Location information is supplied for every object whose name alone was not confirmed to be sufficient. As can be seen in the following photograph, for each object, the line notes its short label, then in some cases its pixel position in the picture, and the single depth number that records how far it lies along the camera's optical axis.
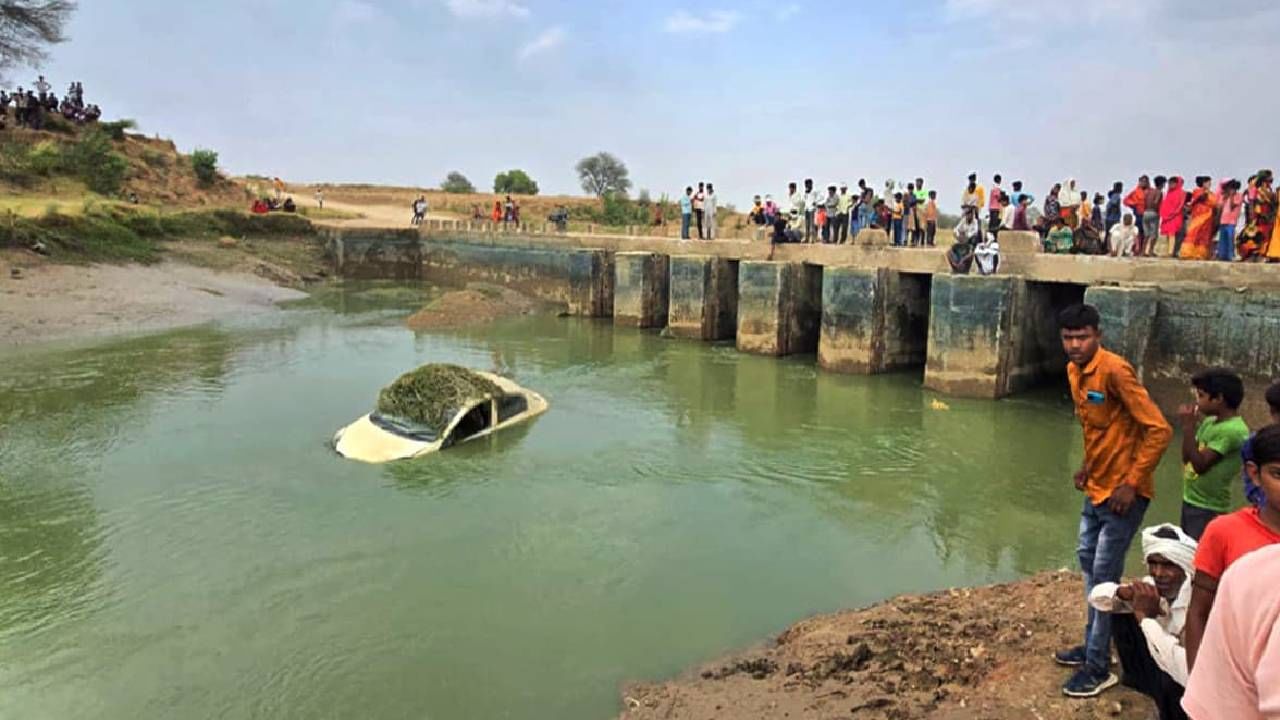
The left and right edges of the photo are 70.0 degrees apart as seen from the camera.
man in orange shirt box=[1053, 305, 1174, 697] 4.52
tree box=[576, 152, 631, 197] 68.06
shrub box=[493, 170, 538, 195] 62.41
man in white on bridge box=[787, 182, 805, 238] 20.45
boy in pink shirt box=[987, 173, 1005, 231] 18.28
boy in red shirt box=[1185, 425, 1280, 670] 3.04
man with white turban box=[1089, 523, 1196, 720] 3.65
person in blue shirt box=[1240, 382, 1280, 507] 3.07
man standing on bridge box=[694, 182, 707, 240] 22.67
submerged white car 11.45
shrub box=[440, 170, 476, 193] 67.66
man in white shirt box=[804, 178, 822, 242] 20.22
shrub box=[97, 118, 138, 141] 39.06
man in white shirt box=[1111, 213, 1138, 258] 14.85
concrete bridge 12.81
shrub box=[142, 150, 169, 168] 38.69
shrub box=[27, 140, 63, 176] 32.38
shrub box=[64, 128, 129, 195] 33.47
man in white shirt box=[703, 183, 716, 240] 22.47
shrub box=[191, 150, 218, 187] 39.34
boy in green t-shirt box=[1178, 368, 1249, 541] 4.46
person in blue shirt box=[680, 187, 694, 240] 23.00
